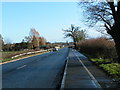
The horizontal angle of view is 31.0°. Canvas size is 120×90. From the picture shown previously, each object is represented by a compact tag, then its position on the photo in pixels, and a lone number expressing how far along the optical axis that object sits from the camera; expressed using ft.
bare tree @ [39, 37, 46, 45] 371.19
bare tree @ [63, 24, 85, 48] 323.57
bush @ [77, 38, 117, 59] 83.67
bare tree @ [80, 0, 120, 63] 62.95
